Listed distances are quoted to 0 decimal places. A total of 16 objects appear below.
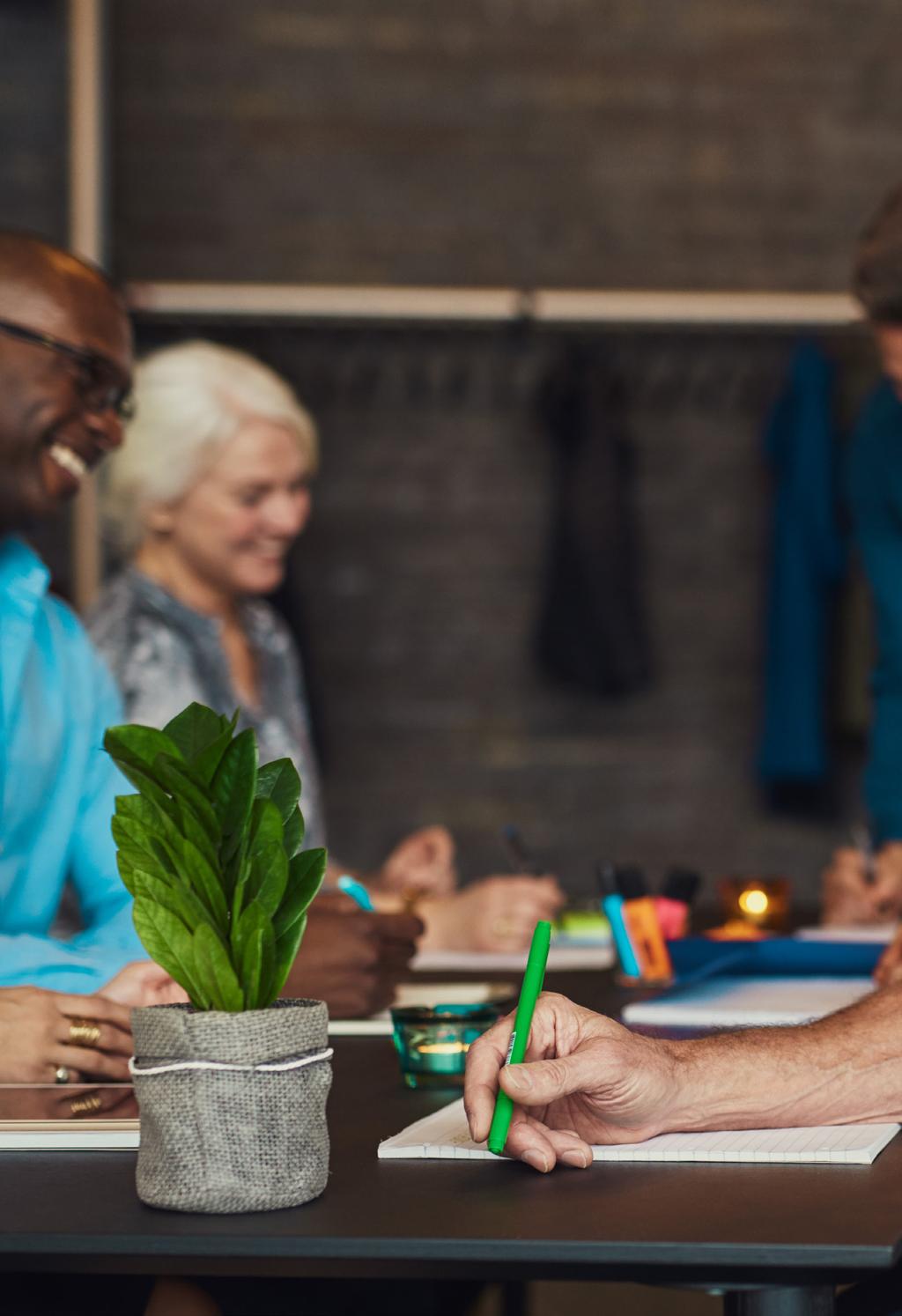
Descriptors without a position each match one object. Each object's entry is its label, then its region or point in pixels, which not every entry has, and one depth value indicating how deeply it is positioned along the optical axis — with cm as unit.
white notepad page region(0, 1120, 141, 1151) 230
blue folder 315
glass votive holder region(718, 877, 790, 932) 382
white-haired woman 451
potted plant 212
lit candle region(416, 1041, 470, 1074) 254
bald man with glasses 297
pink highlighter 331
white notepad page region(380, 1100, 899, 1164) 225
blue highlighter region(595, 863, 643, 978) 315
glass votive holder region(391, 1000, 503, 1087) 254
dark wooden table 205
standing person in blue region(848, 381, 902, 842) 503
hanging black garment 782
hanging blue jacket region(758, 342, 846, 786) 773
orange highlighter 316
